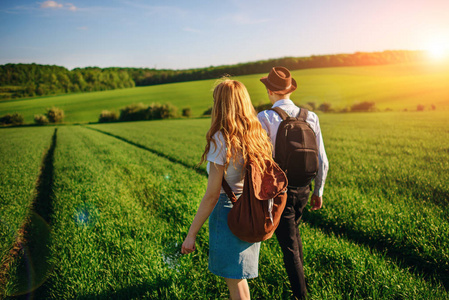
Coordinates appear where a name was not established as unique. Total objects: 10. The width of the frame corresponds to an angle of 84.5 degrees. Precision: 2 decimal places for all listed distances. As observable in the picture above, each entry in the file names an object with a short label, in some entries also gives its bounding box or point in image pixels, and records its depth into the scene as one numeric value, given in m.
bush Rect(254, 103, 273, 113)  37.61
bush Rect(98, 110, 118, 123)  44.78
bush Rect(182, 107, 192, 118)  46.00
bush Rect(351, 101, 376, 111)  38.62
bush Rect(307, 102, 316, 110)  41.35
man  2.38
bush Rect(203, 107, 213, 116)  45.02
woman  1.76
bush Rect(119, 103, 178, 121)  45.41
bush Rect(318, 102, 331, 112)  41.06
